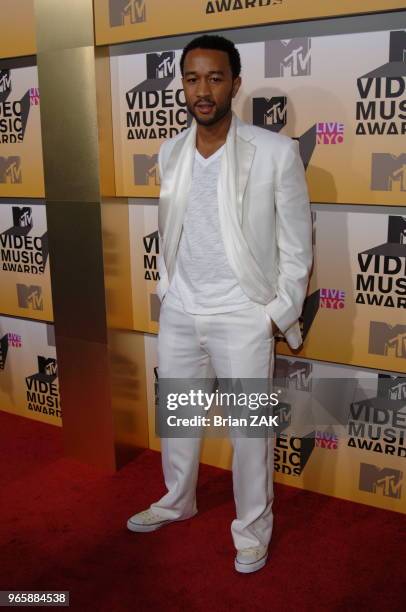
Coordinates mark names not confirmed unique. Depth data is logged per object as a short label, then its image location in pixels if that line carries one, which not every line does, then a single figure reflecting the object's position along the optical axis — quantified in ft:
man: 6.93
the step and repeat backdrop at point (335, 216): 7.74
